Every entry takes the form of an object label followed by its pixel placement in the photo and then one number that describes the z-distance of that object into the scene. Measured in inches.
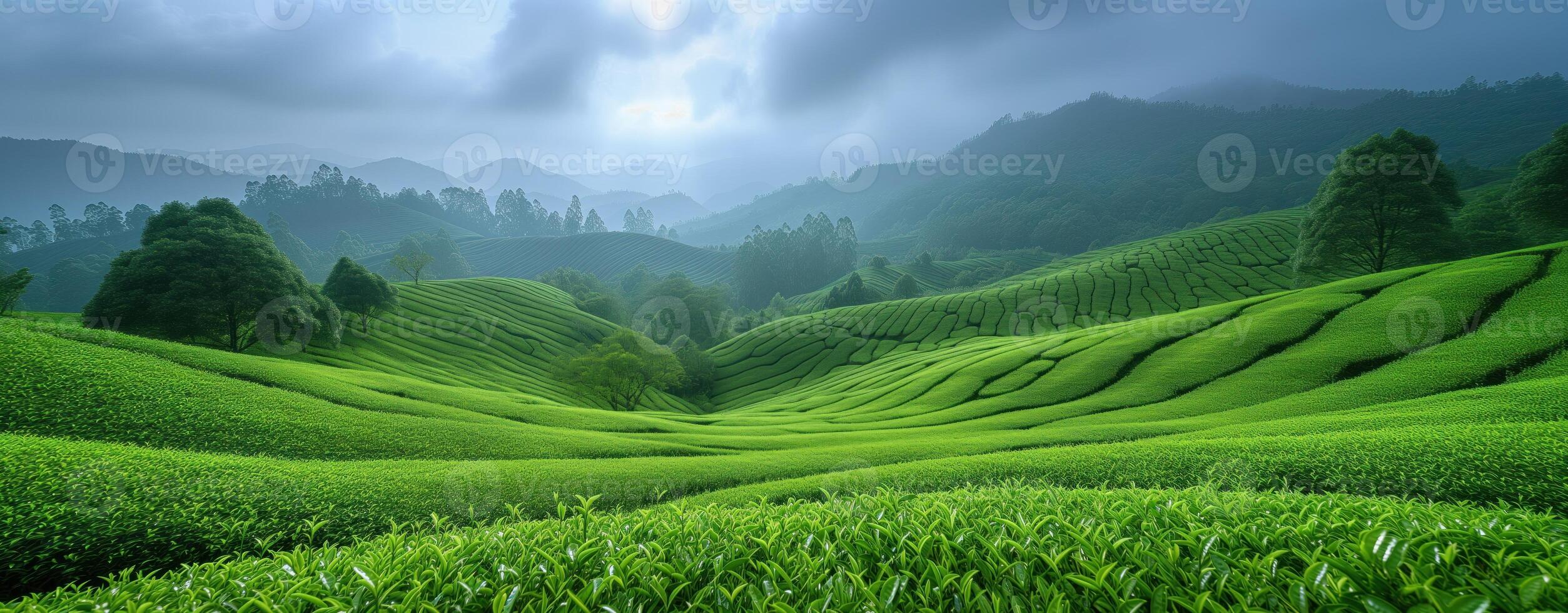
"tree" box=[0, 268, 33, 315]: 1166.3
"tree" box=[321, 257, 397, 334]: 1473.9
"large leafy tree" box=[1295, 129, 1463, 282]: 1328.7
